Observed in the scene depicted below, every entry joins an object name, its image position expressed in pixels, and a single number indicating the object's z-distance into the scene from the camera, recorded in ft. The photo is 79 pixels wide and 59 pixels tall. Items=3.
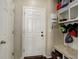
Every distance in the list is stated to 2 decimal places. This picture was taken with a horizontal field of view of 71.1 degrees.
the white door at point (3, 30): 3.82
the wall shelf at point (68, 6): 4.16
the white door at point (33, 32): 7.82
